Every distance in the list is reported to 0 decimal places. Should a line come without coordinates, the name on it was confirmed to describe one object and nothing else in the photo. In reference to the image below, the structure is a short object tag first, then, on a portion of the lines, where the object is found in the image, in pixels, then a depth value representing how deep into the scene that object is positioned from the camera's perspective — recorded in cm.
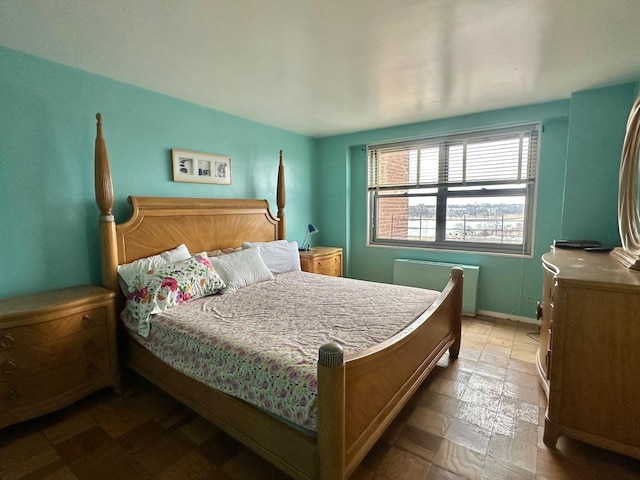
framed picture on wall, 279
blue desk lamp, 403
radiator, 345
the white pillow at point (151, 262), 225
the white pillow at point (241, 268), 260
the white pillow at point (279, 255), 319
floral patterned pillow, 204
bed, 120
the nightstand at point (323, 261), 365
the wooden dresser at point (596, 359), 145
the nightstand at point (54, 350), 170
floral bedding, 135
